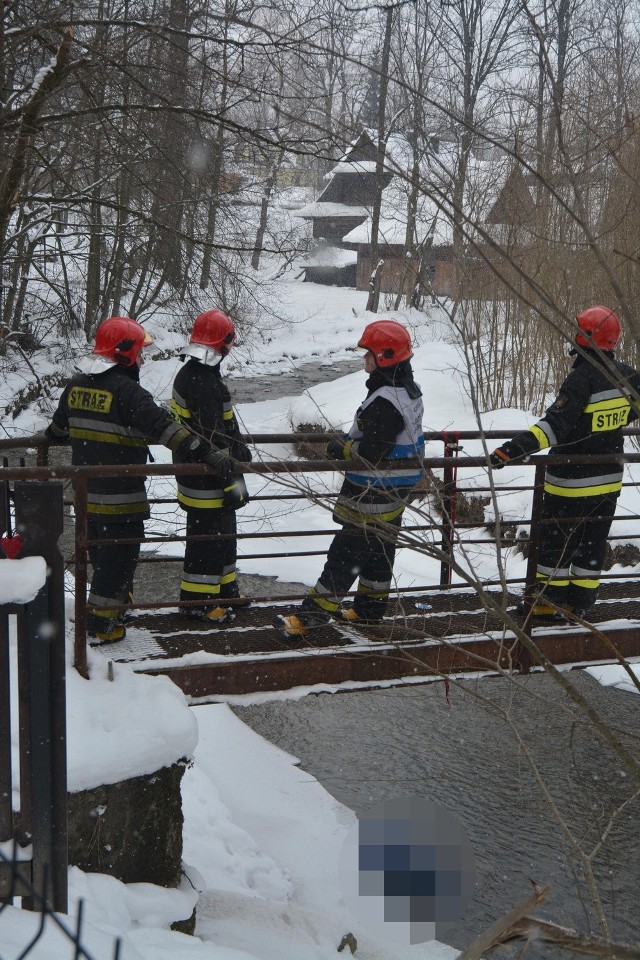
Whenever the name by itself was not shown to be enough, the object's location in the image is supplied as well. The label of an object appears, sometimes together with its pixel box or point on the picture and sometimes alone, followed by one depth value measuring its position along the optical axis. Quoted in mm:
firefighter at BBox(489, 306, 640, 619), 4575
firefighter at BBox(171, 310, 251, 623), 4574
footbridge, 3861
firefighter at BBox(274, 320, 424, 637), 4359
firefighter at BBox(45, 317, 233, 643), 4301
